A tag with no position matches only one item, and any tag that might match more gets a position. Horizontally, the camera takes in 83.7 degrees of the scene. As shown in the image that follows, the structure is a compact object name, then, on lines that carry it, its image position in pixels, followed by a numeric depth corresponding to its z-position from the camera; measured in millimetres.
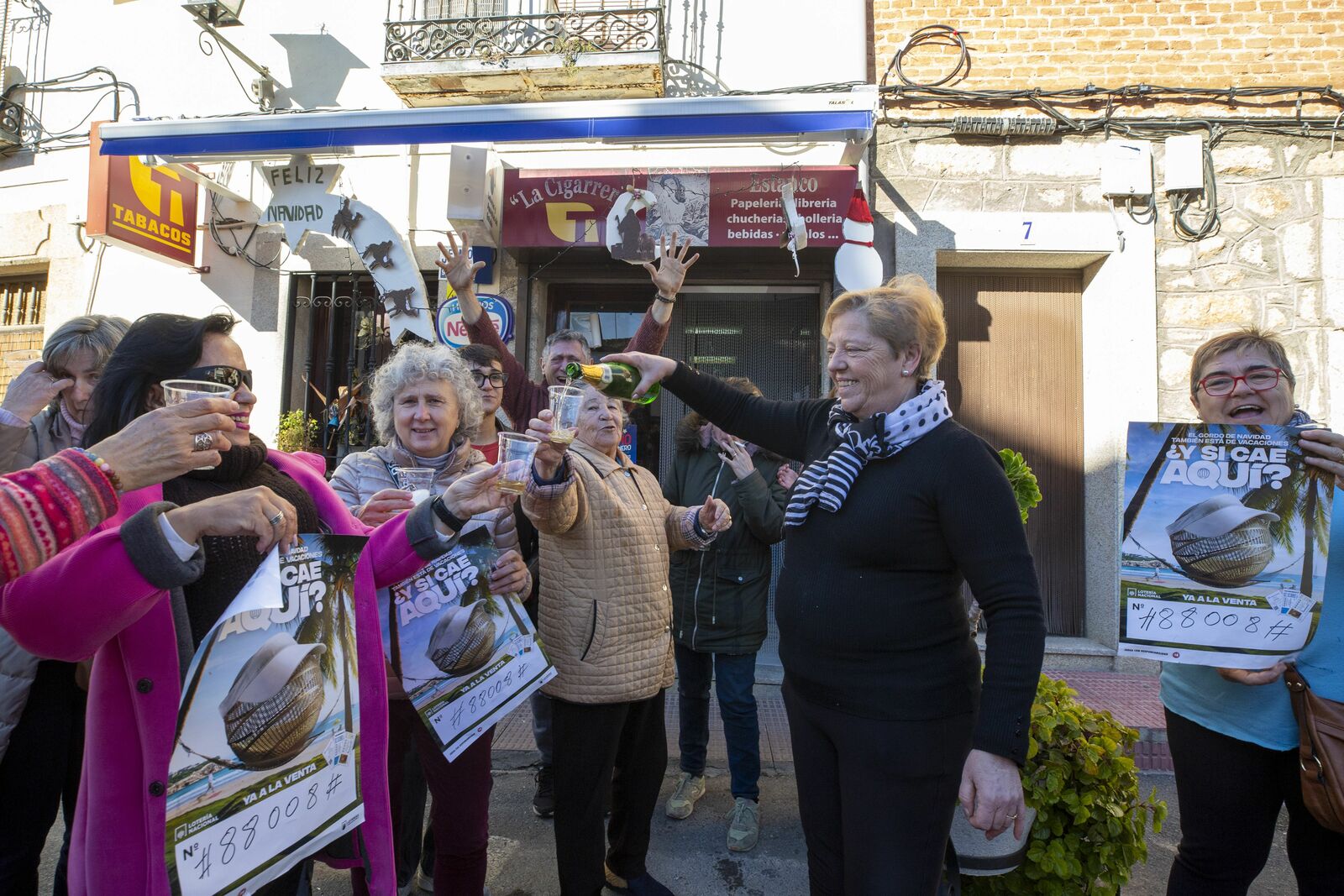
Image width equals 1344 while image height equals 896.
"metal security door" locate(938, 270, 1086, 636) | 5914
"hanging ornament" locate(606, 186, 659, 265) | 5570
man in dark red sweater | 3619
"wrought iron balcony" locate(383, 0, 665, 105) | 5832
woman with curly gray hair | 2416
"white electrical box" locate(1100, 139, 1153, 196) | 5422
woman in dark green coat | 3516
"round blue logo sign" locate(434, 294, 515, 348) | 5719
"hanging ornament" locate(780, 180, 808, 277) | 5391
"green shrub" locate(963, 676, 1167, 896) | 2375
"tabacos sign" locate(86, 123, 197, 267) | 5645
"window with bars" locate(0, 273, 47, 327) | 7203
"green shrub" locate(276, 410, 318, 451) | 6008
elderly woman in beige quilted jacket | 2535
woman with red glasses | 2029
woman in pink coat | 1398
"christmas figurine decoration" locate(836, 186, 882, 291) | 5402
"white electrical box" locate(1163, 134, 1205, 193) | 5414
